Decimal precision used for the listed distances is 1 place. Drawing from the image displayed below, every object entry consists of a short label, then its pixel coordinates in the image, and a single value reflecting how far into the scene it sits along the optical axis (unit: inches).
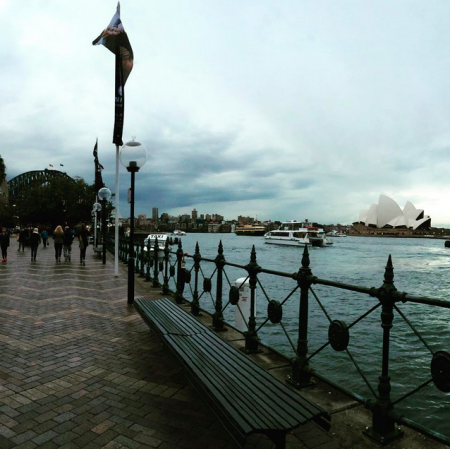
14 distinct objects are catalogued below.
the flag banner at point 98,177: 872.7
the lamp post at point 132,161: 302.5
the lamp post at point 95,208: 983.9
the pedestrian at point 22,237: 1087.6
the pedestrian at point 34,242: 694.5
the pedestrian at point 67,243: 706.8
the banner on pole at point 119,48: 389.4
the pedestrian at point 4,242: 686.4
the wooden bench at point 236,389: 86.0
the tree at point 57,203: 2288.4
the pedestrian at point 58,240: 687.9
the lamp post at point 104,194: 737.6
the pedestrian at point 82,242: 675.5
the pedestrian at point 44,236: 1233.8
